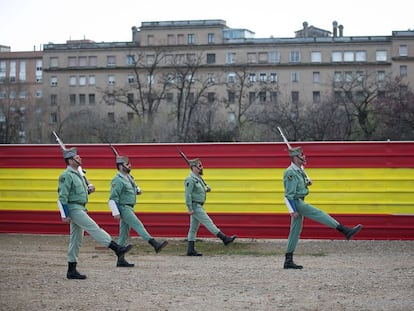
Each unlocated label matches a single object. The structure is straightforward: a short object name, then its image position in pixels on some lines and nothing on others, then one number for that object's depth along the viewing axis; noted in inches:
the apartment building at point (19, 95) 3085.4
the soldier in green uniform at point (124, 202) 634.2
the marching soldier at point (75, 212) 555.5
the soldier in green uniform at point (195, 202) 695.7
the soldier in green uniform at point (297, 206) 599.8
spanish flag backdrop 773.9
